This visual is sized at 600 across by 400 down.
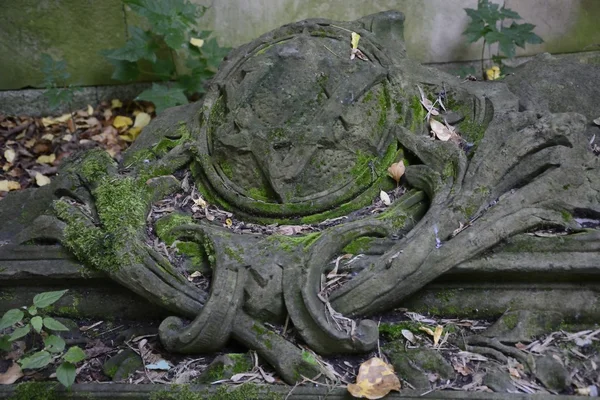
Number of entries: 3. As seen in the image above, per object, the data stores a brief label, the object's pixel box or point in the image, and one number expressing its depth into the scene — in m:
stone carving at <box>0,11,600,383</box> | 2.34
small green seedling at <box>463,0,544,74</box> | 3.94
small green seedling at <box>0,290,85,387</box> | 2.21
